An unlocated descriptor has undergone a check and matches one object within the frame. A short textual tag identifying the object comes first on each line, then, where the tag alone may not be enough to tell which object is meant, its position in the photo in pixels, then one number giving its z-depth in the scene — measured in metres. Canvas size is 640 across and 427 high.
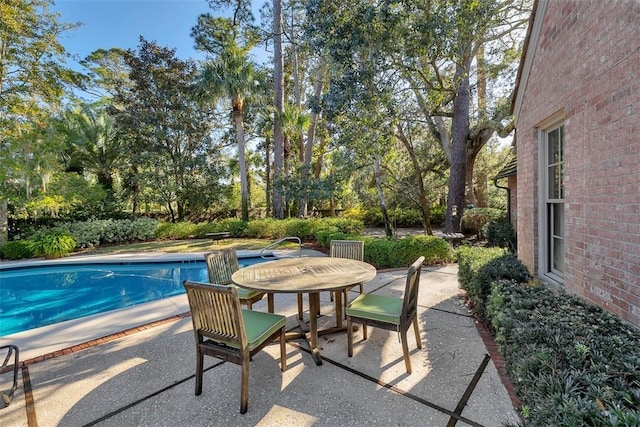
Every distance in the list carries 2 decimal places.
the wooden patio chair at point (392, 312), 2.89
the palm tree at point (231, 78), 12.63
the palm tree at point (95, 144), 15.33
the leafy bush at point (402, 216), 17.08
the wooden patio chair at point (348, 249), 4.70
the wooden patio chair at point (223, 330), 2.40
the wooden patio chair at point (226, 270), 3.82
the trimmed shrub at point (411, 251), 7.21
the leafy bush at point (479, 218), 11.71
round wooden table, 3.07
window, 3.54
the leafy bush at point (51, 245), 10.30
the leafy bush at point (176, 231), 14.09
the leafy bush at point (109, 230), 12.03
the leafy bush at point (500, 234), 8.65
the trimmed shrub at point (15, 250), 10.16
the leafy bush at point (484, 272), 3.65
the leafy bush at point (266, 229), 12.94
